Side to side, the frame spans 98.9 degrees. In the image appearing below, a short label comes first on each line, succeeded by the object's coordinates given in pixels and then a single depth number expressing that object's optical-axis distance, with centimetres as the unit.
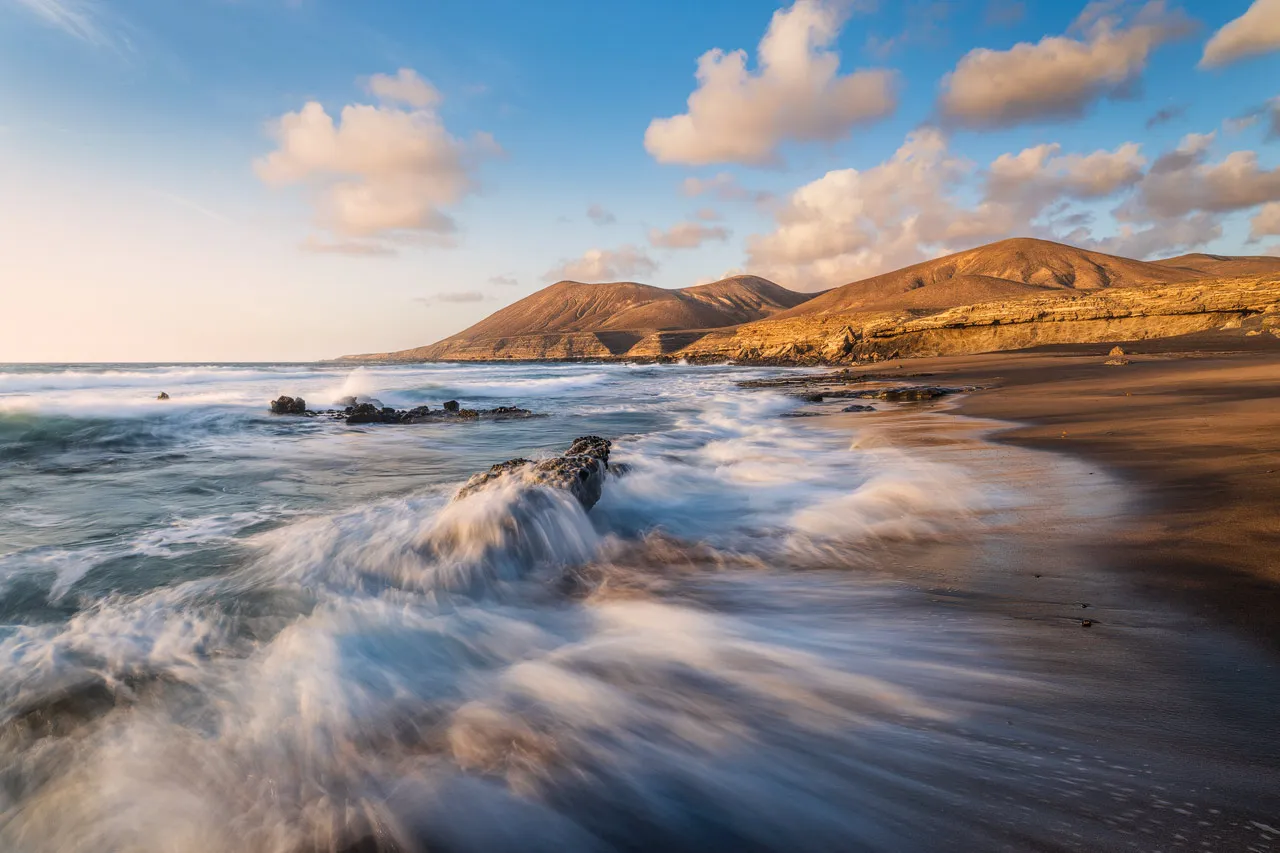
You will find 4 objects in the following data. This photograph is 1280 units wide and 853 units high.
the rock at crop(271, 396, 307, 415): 1694
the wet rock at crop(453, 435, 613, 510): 524
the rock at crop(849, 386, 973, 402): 1430
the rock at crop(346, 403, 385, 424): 1488
